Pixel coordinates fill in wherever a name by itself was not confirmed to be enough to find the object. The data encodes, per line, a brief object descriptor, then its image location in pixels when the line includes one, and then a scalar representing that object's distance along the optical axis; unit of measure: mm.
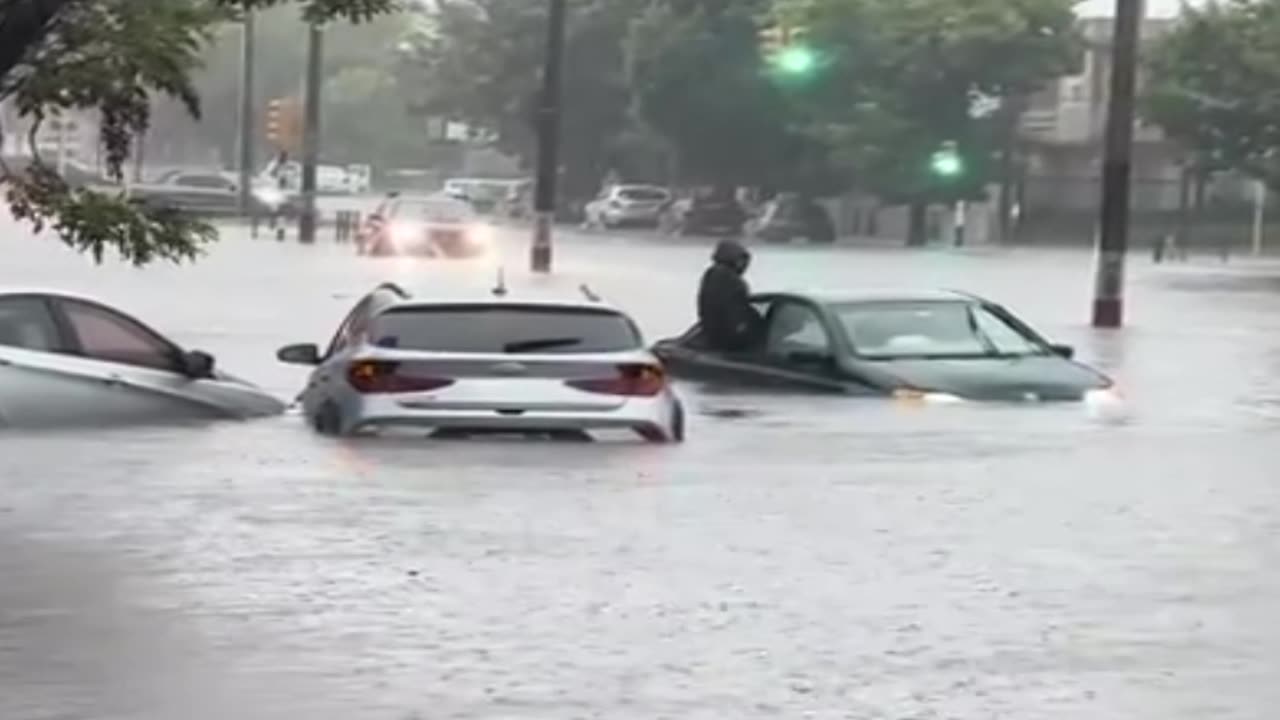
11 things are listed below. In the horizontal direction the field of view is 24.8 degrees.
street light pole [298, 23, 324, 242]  63125
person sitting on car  23891
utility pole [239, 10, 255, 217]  75438
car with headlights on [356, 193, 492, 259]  57719
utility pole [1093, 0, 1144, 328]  35344
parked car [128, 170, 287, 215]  76438
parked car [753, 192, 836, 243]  82062
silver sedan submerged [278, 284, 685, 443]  17609
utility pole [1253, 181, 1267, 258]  76312
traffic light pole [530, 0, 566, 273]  50125
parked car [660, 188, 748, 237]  84000
